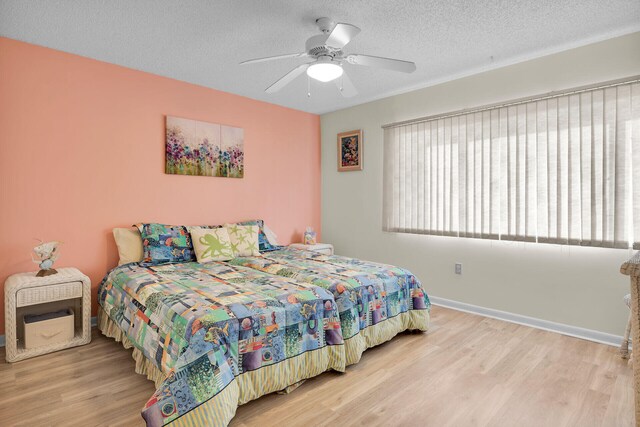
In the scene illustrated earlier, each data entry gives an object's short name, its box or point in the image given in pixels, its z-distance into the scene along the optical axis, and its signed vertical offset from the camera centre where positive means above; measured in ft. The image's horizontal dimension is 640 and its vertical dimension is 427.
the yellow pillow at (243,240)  12.10 -1.05
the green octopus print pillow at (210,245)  11.07 -1.12
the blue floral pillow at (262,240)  13.09 -1.13
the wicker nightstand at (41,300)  8.19 -2.19
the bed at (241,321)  5.67 -2.35
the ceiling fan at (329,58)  7.56 +3.43
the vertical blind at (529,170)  9.00 +1.21
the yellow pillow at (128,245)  10.66 -1.07
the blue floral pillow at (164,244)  10.55 -1.08
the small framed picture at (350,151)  15.24 +2.61
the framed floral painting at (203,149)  12.17 +2.25
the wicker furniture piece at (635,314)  4.22 -1.30
